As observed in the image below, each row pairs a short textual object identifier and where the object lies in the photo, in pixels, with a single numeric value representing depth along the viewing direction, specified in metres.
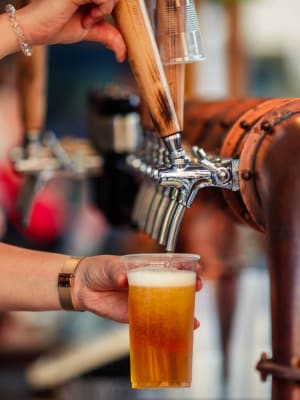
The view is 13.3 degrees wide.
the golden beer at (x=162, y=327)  1.30
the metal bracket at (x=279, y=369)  1.31
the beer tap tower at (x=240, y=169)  1.32
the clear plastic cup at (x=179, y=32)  1.42
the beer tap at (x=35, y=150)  2.20
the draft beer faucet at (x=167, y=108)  1.41
